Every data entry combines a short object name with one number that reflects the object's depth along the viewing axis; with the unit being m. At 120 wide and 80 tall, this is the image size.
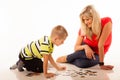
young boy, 2.55
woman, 2.76
